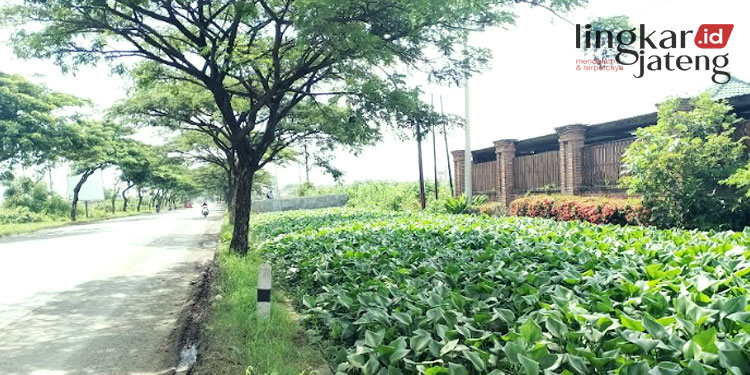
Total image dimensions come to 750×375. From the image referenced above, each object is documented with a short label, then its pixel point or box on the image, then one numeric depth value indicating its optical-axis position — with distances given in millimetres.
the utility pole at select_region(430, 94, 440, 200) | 27088
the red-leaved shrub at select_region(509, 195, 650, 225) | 11445
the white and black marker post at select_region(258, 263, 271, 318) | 5411
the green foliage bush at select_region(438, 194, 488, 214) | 19156
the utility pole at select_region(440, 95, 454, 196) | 26391
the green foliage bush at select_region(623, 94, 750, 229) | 9469
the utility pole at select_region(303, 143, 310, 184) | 20555
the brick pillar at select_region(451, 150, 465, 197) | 24281
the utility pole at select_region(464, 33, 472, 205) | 18969
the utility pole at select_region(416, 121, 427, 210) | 22900
